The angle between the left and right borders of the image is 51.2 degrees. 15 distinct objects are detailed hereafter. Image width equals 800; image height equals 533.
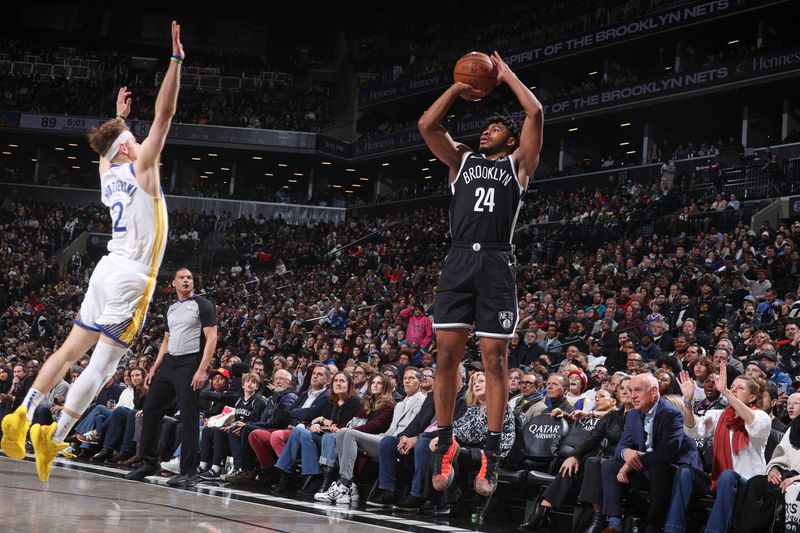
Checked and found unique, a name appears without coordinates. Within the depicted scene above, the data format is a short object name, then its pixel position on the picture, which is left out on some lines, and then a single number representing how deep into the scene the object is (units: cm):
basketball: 491
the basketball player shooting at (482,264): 489
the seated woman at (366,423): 857
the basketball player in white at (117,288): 496
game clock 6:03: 3484
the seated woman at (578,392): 830
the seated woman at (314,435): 884
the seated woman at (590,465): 696
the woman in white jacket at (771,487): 614
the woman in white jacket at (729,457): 639
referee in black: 802
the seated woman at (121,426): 1067
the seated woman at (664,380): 756
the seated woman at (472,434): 774
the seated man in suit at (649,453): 660
